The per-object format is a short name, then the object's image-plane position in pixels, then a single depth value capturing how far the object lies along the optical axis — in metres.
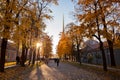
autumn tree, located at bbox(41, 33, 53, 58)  29.92
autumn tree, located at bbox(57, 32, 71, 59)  22.88
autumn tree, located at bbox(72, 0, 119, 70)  7.84
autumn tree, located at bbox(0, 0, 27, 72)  5.69
